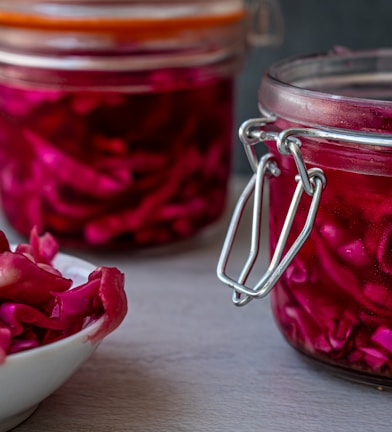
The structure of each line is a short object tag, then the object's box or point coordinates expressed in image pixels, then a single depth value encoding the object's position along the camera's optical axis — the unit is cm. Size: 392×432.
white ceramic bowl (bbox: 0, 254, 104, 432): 45
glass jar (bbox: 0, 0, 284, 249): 58
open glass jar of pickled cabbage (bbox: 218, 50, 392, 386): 47
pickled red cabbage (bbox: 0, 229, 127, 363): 46
